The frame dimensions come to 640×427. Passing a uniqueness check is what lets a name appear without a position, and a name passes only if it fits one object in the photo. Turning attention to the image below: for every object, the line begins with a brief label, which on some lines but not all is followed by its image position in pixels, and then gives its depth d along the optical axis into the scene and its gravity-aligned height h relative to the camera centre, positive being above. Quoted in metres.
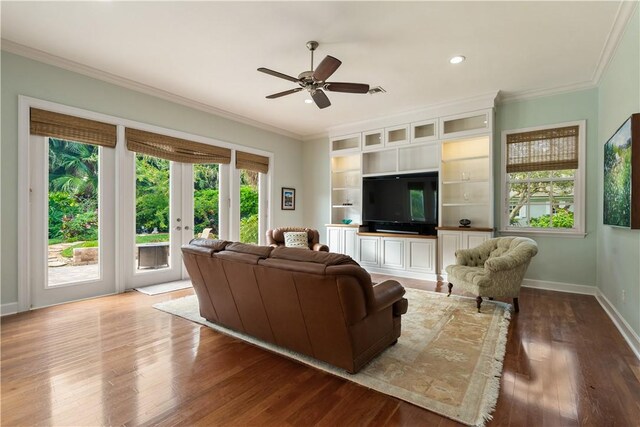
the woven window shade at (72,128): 3.56 +1.04
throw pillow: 5.54 -0.50
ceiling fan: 2.84 +1.35
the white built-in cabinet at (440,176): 4.95 +0.63
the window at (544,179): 4.34 +0.51
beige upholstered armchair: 3.44 -0.73
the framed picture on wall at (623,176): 2.46 +0.34
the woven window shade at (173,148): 4.41 +1.02
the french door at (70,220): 3.61 -0.12
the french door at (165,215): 4.52 -0.06
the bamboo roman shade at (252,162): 5.82 +1.00
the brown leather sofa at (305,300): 1.99 -0.65
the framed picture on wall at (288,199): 6.78 +0.30
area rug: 1.90 -1.17
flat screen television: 5.37 +0.24
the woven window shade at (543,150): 4.37 +0.95
